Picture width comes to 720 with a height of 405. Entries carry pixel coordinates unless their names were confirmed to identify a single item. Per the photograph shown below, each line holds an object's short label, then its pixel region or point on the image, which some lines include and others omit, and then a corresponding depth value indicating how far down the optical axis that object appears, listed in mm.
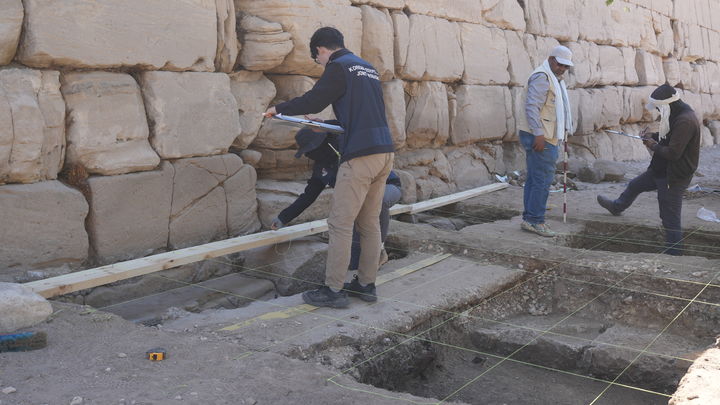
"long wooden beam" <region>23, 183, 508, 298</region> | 4184
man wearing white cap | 6523
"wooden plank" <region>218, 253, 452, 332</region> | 4090
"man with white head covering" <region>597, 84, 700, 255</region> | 6348
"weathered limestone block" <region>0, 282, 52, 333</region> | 3566
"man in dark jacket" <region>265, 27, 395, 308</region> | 4297
